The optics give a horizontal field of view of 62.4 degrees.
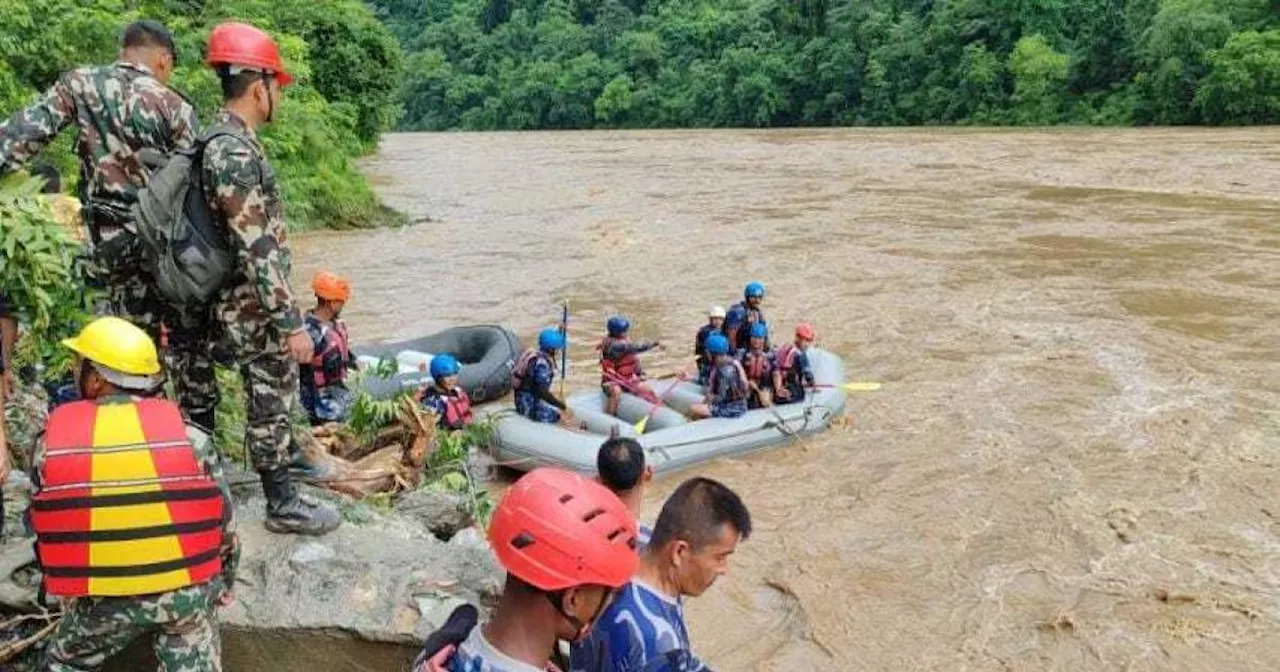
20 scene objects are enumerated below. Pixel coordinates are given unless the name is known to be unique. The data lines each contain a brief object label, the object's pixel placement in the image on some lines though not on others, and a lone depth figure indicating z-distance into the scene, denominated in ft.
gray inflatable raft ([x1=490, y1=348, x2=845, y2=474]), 22.30
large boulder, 9.50
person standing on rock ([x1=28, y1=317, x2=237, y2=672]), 7.06
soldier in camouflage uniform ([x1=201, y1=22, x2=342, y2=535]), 9.01
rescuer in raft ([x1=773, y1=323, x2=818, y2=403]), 26.27
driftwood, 13.70
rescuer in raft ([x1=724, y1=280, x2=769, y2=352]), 27.99
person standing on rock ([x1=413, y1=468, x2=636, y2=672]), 5.77
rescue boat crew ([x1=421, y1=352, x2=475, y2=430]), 20.63
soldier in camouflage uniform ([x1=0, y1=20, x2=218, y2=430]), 9.96
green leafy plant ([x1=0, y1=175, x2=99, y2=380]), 9.47
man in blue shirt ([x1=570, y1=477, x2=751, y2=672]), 7.44
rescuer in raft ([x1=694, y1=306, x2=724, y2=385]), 27.17
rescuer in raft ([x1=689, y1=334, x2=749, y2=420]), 24.76
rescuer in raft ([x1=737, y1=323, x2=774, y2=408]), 26.00
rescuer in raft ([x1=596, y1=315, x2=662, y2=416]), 26.27
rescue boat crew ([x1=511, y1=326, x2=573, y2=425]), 23.48
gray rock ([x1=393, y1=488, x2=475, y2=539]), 13.67
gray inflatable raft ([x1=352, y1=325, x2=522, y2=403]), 23.92
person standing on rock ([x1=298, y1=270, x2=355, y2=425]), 19.88
